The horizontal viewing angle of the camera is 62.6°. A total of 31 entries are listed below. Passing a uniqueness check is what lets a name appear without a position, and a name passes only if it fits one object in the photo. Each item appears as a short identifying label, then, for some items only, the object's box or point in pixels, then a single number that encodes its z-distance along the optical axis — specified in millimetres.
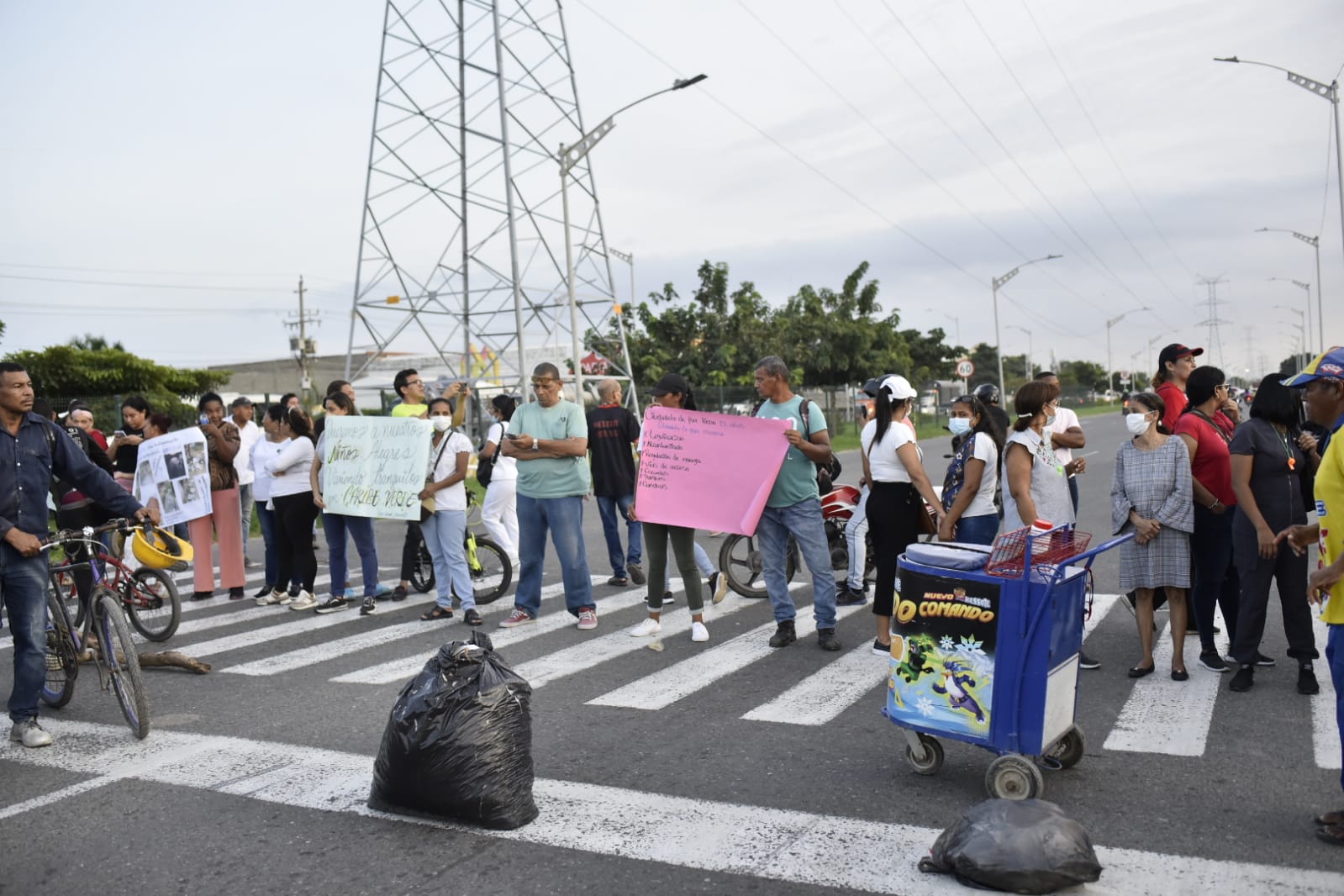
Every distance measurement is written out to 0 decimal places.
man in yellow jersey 4238
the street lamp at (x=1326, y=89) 25344
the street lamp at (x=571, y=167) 22266
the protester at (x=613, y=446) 10094
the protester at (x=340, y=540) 9781
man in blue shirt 6008
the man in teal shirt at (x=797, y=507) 7633
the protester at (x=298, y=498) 9914
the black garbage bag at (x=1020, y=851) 3791
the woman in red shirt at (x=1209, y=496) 6664
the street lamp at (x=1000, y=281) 47656
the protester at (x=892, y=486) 7109
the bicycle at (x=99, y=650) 6027
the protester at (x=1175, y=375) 7984
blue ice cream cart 4598
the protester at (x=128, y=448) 11156
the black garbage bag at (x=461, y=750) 4547
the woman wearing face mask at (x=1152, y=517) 6406
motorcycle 9773
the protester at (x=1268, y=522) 6207
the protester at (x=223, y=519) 10555
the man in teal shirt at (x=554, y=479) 8477
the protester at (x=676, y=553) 8070
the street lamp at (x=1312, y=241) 45531
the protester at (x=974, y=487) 6762
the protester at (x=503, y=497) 10398
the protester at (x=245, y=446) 12391
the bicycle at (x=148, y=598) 8727
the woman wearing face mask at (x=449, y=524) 9125
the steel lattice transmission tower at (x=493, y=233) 27141
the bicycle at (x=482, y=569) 10062
